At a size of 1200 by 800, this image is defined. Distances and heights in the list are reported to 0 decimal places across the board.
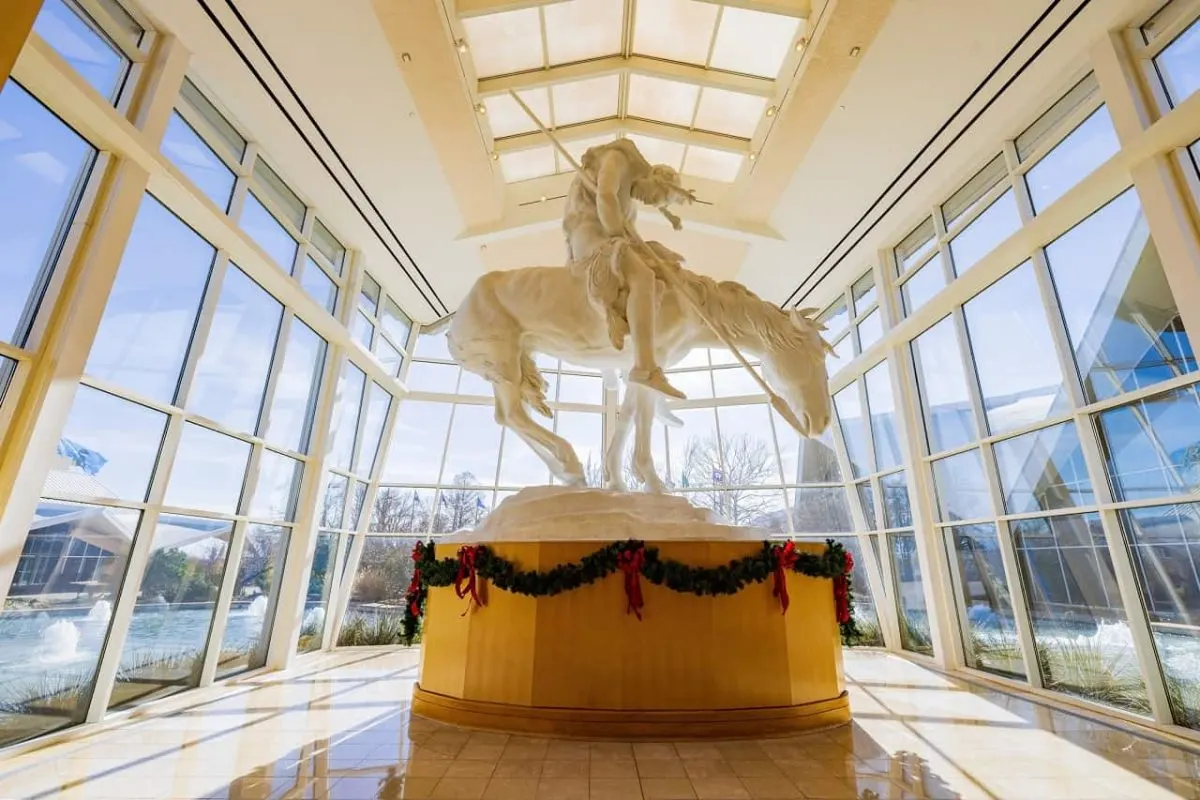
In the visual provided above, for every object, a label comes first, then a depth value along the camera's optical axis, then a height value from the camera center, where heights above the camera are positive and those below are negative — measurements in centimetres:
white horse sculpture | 410 +169
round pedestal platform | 333 -55
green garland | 345 +1
